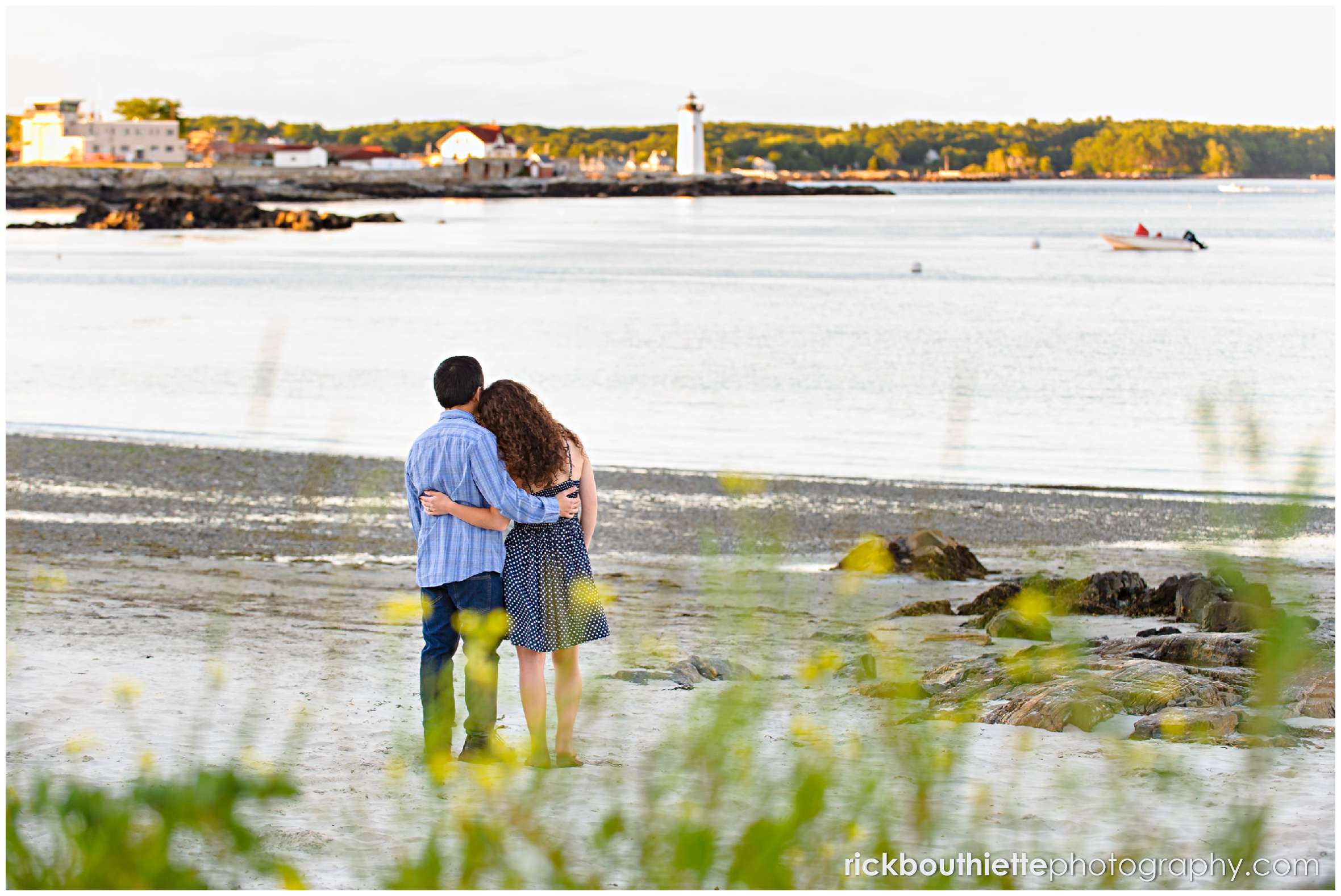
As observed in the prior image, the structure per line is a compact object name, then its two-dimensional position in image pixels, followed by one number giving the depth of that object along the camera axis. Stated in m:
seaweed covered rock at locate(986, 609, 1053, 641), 16.41
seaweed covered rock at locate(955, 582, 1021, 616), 18.14
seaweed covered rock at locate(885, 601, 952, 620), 18.47
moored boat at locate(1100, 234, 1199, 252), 154.37
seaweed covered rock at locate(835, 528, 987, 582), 21.33
